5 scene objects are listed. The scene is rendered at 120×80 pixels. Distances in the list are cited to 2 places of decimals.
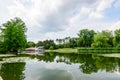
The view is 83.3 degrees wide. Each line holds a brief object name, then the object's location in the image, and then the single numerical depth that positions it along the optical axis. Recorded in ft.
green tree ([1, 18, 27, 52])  75.11
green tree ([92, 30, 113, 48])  113.57
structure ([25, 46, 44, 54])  134.42
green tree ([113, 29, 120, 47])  115.23
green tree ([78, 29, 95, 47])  140.77
